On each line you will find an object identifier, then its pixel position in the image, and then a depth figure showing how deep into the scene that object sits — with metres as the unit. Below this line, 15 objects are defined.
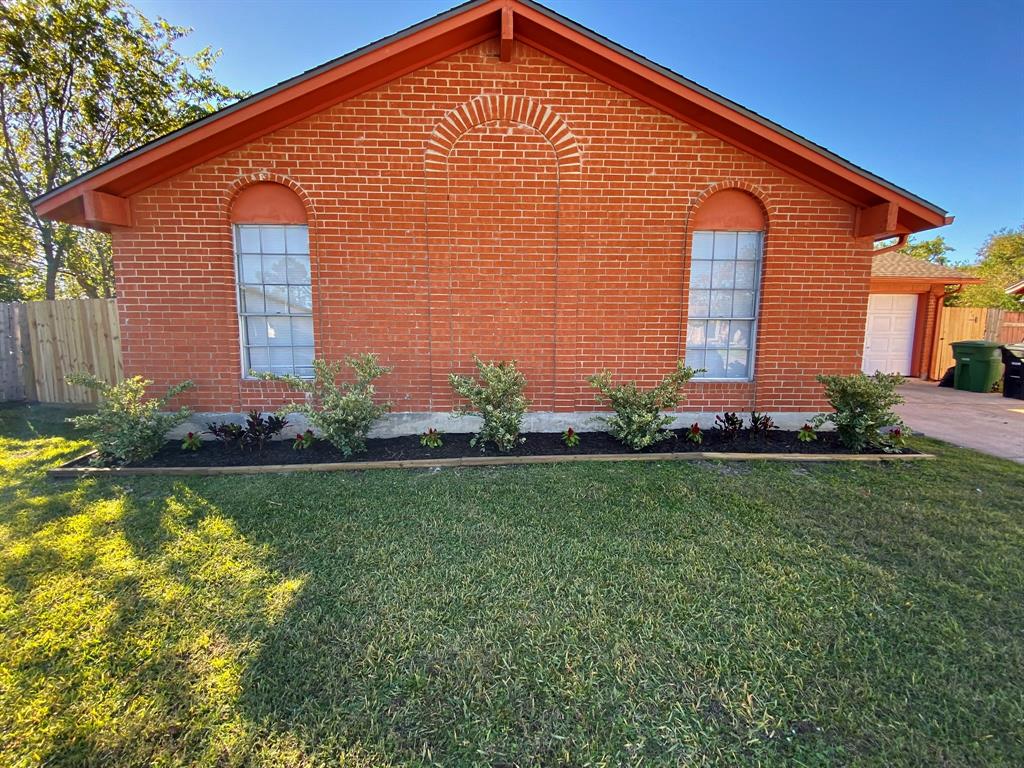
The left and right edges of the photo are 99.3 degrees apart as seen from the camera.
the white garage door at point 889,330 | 12.30
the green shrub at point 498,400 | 5.49
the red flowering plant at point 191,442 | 5.60
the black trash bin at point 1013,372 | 10.21
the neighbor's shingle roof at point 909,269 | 11.76
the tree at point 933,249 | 31.52
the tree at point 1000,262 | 22.20
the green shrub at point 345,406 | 5.27
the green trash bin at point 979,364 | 10.65
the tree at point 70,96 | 8.52
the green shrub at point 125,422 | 5.09
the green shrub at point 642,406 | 5.56
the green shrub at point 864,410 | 5.57
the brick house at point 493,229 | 5.76
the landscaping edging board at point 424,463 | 4.98
